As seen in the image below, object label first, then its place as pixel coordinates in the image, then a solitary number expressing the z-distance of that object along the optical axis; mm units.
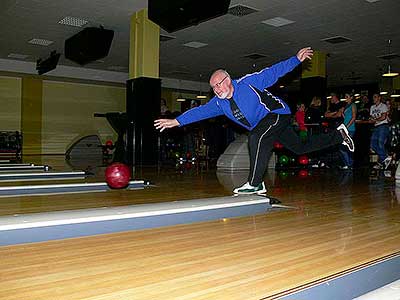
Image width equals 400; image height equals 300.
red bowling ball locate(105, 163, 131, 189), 3246
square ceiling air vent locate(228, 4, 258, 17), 6977
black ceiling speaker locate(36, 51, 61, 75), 10743
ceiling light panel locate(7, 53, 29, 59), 11192
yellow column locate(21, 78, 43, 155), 13039
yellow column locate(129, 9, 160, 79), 7371
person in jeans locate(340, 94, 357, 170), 6035
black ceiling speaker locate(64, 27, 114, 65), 8148
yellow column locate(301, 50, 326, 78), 10125
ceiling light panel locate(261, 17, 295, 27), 7699
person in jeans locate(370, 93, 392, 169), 6035
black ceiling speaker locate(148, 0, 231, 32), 5204
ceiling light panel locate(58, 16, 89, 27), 7895
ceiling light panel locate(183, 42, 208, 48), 9625
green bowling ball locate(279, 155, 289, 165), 6363
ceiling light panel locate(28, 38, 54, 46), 9609
